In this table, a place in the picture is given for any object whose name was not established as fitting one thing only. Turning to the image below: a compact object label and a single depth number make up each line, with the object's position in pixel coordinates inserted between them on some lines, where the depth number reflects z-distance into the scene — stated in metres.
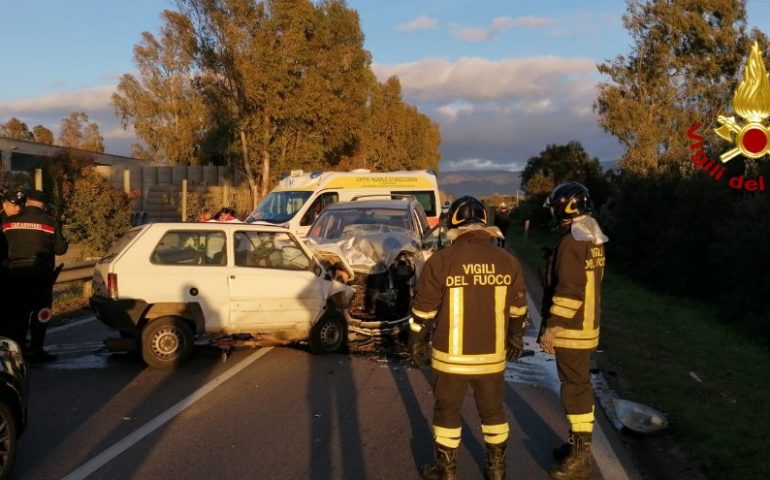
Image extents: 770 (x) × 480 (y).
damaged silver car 9.87
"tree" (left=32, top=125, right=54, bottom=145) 80.75
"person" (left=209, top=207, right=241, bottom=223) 14.12
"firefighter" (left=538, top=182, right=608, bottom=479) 4.96
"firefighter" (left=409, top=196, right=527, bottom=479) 4.39
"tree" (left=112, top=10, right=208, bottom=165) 53.66
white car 7.96
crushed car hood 10.02
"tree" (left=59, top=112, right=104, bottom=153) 74.21
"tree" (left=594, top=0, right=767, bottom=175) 33.84
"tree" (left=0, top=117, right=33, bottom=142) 79.31
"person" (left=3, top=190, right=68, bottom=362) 7.99
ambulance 17.86
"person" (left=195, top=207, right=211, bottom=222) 14.43
